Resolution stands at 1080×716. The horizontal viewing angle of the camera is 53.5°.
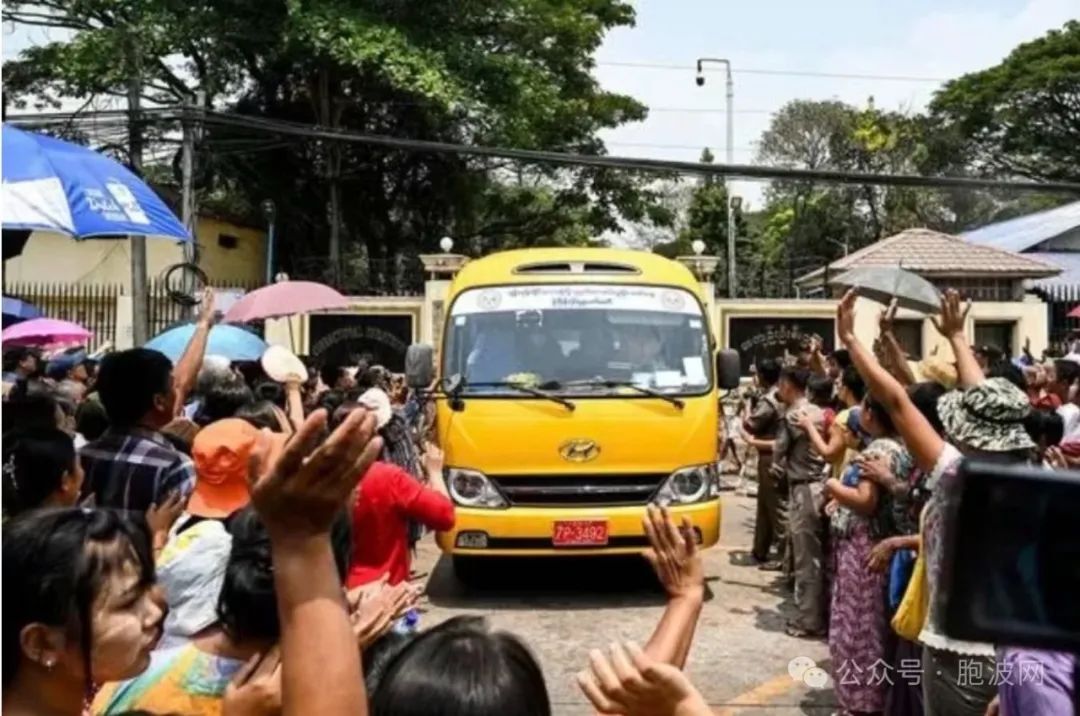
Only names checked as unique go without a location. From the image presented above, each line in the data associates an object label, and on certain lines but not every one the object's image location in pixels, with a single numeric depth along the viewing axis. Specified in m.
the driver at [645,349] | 7.24
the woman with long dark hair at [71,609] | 1.73
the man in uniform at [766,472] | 7.76
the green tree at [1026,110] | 32.28
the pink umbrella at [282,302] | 8.97
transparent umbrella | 6.48
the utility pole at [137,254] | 13.23
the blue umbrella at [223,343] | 6.86
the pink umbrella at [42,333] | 10.11
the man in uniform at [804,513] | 6.25
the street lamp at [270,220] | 20.83
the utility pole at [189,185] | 14.23
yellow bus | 6.71
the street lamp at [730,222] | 27.08
